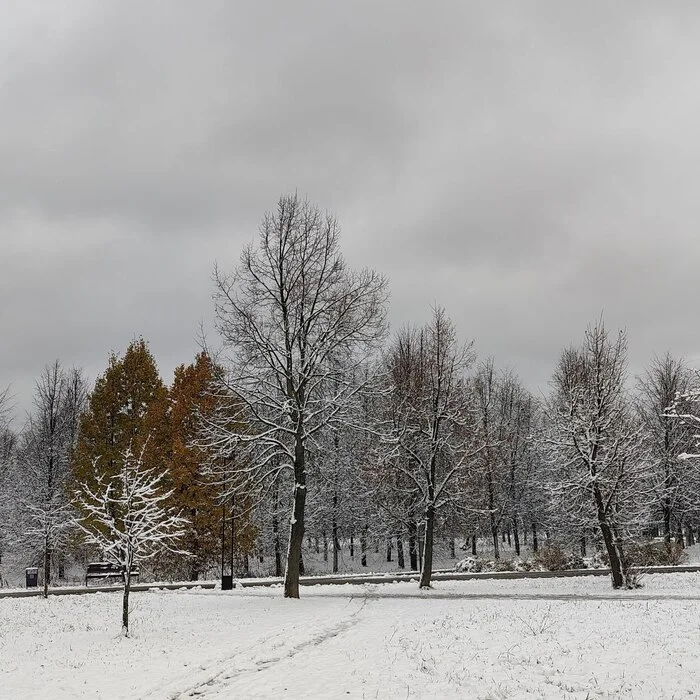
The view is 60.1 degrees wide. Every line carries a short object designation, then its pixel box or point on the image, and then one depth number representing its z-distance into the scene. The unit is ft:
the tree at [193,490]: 107.34
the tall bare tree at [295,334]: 75.97
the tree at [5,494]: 122.60
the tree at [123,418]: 112.06
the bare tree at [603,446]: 82.33
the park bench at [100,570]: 104.59
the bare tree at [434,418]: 89.20
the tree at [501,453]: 144.60
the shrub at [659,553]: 108.17
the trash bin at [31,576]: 109.81
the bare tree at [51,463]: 106.01
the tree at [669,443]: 139.74
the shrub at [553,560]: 111.45
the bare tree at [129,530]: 49.70
